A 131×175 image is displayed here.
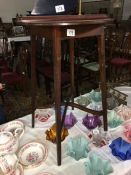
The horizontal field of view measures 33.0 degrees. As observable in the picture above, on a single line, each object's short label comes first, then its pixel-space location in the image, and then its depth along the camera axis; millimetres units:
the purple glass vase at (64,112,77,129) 1097
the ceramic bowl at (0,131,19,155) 841
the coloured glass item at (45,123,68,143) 987
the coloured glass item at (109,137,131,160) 875
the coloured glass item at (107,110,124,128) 1088
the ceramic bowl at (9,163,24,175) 802
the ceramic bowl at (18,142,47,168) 869
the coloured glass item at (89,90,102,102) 1308
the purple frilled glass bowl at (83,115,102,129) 1079
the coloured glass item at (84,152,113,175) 789
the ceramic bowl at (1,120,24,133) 1067
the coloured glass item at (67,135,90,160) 887
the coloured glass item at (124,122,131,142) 1002
